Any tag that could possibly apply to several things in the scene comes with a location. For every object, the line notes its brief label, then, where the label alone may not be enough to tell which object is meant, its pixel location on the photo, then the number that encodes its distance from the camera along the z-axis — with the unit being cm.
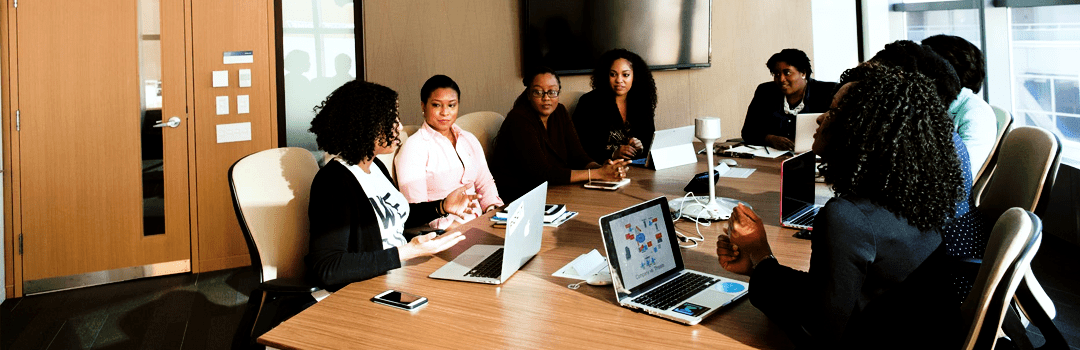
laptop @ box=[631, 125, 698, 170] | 363
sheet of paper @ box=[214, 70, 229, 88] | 425
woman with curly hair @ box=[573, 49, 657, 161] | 435
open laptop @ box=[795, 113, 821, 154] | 372
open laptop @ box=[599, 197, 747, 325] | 168
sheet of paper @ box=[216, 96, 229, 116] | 429
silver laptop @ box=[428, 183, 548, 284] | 188
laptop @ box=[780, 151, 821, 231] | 243
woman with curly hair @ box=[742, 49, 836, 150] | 442
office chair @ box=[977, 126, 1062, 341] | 247
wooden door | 393
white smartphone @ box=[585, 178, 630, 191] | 321
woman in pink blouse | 315
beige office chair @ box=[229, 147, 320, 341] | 229
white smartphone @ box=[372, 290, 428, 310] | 174
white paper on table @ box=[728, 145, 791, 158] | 399
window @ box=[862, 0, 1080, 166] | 437
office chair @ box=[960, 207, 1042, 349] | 144
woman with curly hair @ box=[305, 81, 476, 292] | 202
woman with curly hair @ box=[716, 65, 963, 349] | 144
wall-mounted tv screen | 522
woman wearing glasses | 339
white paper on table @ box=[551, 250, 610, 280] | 194
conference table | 154
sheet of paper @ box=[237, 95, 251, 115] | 433
